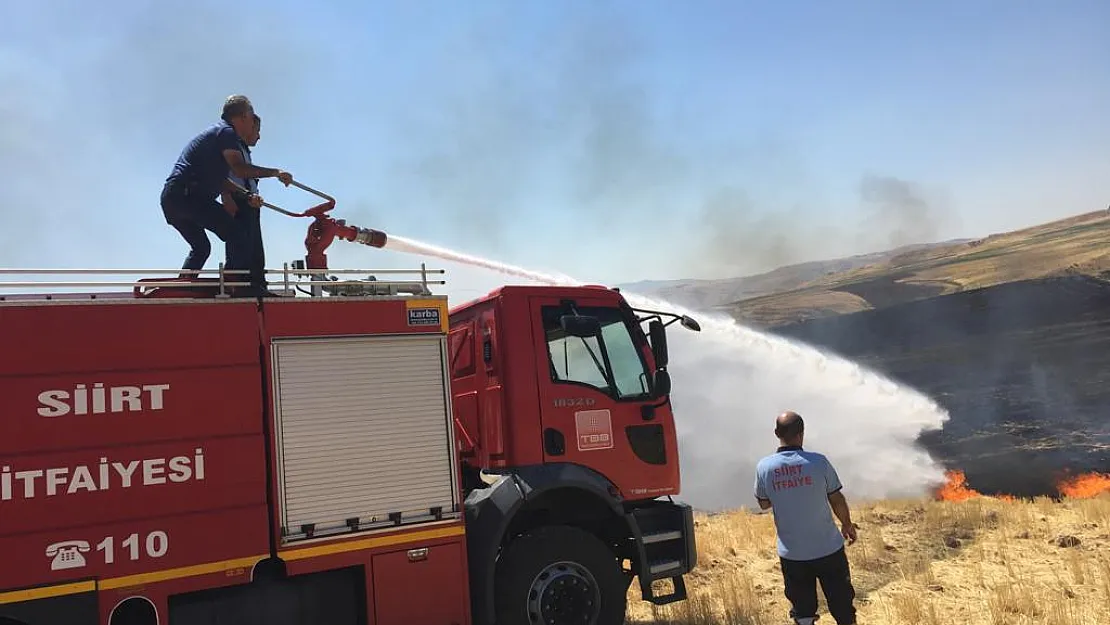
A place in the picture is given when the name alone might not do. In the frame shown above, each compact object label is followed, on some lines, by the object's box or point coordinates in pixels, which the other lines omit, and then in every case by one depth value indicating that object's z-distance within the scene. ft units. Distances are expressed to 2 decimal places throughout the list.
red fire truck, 15.98
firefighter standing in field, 16.67
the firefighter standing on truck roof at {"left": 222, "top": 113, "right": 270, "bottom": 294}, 20.90
